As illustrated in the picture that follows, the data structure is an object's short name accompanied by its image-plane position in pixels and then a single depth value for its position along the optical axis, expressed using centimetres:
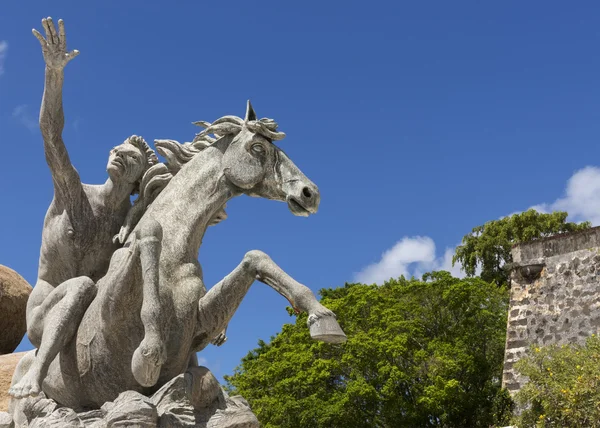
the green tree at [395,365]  2506
